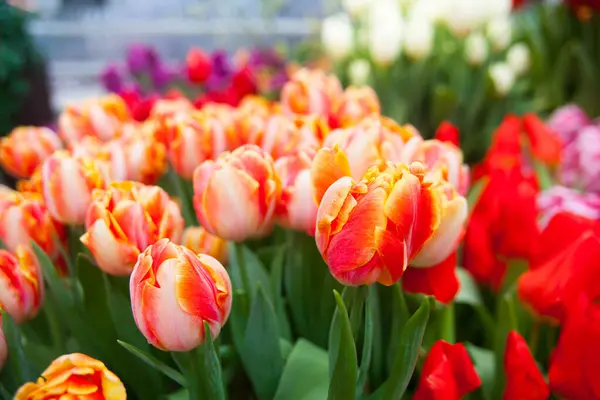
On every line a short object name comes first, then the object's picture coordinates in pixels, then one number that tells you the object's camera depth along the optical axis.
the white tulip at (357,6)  1.21
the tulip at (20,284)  0.35
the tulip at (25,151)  0.56
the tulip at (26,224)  0.40
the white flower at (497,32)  1.07
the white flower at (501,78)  0.99
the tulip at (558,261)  0.39
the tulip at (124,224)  0.34
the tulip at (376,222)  0.28
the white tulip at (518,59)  1.09
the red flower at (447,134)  0.60
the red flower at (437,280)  0.37
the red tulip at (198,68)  1.02
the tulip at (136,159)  0.45
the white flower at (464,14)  1.00
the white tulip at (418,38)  0.98
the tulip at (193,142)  0.47
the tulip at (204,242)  0.42
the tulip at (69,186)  0.39
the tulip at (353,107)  0.53
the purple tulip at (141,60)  1.05
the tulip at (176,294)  0.29
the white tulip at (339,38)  1.15
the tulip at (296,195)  0.36
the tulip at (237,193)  0.34
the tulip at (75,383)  0.29
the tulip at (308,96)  0.61
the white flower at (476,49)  1.01
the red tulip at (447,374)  0.34
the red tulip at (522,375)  0.36
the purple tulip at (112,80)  1.03
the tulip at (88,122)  0.63
